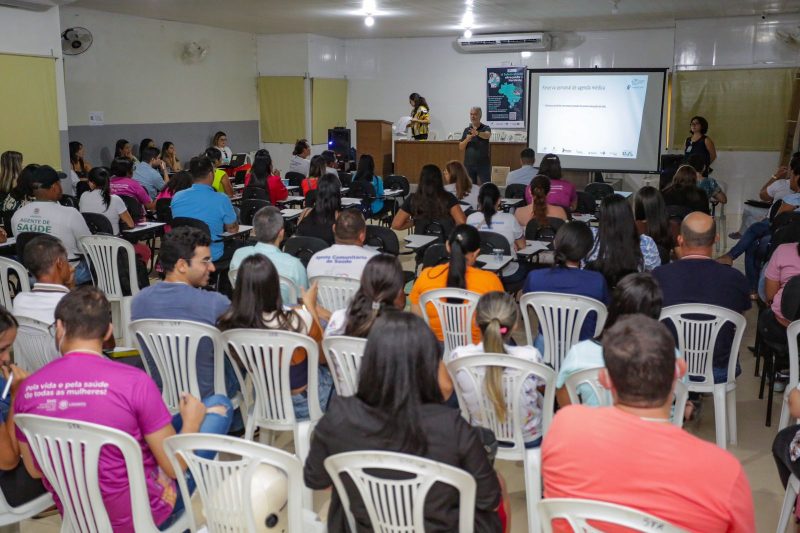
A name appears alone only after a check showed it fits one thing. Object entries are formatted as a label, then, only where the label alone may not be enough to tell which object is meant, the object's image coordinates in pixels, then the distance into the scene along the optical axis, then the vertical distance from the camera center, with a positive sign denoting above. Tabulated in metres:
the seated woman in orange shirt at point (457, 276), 4.05 -0.71
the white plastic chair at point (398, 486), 1.94 -0.93
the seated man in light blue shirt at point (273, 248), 4.38 -0.62
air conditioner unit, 13.54 +2.05
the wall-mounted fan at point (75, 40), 10.28 +1.50
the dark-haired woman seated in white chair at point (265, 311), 3.26 -0.75
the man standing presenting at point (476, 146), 11.88 +0.05
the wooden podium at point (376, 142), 14.36 +0.13
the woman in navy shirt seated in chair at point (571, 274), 3.98 -0.69
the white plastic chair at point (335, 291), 4.27 -0.85
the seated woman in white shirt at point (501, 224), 5.88 -0.61
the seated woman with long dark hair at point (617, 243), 4.41 -0.57
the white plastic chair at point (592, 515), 1.66 -0.86
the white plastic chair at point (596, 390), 2.72 -0.92
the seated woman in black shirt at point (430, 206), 6.68 -0.53
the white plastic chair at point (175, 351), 3.26 -0.94
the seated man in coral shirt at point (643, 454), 1.71 -0.74
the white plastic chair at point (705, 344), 3.66 -0.99
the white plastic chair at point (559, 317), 3.78 -0.88
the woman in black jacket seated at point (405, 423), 2.02 -0.77
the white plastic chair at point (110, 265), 5.36 -0.89
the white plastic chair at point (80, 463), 2.19 -0.98
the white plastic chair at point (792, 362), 3.44 -1.02
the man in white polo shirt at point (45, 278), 3.46 -0.67
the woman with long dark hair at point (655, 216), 5.39 -0.48
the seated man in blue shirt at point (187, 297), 3.44 -0.71
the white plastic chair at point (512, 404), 2.63 -1.06
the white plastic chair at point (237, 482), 2.02 -0.97
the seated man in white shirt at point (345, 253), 4.52 -0.66
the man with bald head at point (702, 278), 3.90 -0.69
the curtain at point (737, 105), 11.92 +0.78
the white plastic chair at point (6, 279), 4.73 -0.88
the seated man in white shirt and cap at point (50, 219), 5.52 -0.56
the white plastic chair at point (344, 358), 3.09 -0.91
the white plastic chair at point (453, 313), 3.88 -0.89
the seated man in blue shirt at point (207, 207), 6.20 -0.51
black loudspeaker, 14.27 +0.14
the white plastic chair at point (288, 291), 4.29 -0.85
